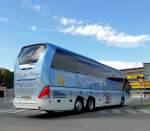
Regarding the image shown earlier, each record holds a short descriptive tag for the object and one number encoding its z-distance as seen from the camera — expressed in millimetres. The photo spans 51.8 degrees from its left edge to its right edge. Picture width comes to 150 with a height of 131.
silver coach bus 7687
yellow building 43958
